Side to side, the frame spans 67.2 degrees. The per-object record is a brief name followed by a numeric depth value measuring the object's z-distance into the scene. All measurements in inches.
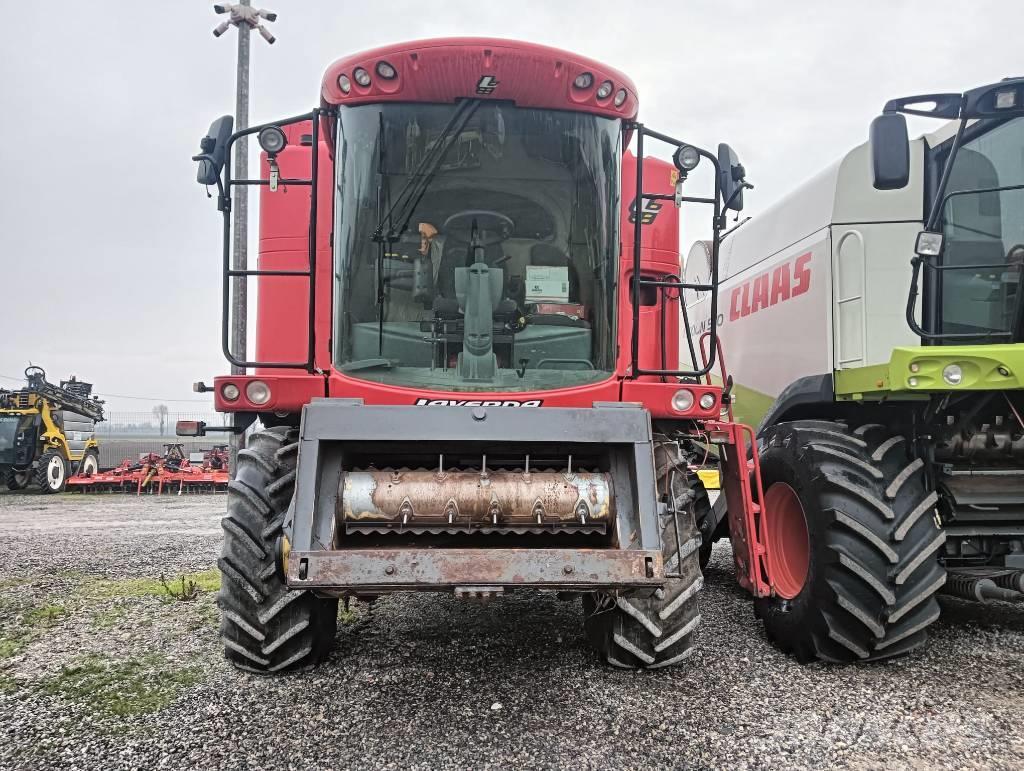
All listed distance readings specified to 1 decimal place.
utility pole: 390.5
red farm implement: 631.2
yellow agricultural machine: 639.8
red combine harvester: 126.4
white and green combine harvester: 143.2
